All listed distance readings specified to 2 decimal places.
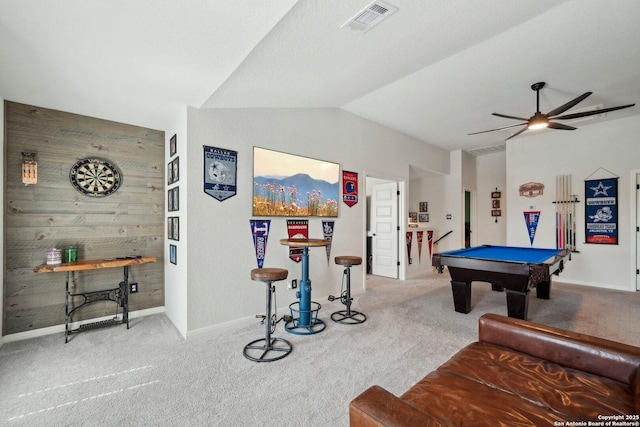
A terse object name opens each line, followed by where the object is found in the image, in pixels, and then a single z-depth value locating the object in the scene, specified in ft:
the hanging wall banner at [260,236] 11.05
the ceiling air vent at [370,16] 6.23
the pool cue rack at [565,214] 17.60
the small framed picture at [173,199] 10.40
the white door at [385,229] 18.47
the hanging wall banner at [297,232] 12.06
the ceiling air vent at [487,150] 21.44
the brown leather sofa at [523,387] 3.43
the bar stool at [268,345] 8.22
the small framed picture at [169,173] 11.25
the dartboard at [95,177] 10.41
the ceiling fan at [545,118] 10.87
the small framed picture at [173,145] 10.75
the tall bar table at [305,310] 10.10
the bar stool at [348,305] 11.16
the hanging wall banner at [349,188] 14.38
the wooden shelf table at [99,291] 9.11
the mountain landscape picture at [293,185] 11.25
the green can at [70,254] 9.96
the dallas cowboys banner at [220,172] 9.96
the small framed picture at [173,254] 10.63
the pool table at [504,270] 9.70
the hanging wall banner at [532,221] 18.98
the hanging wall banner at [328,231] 13.43
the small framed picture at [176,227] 10.28
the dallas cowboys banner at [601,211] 16.37
